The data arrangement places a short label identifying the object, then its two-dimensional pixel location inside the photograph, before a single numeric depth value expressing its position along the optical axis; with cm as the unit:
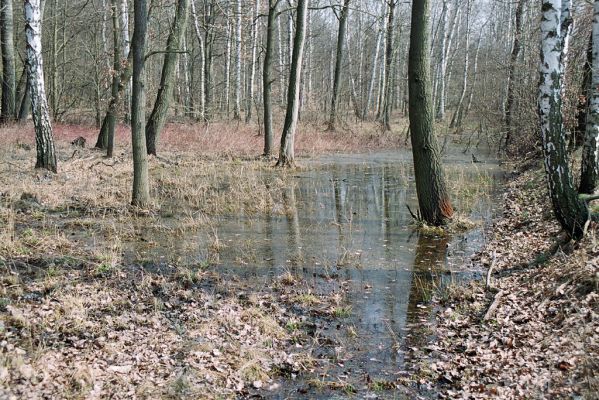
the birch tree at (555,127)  689
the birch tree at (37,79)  1215
